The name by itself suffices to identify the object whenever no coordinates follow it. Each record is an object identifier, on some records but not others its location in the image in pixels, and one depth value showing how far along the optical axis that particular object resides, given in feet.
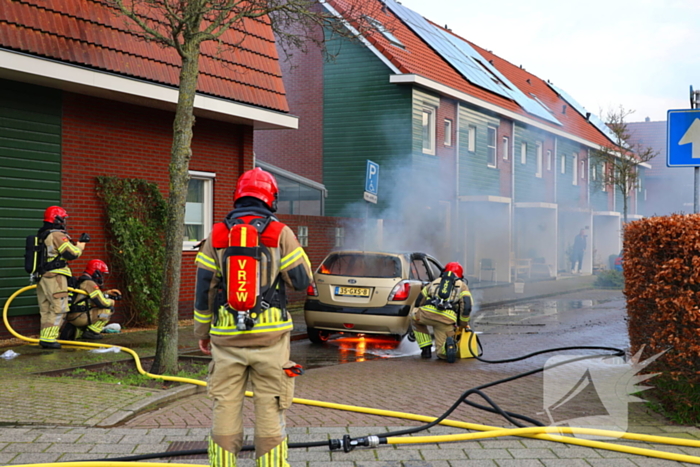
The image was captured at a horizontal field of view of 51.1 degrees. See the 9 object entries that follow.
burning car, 33.40
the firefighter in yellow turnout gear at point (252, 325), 13.34
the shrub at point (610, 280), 79.03
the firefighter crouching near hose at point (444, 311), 30.45
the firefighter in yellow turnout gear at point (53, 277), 30.76
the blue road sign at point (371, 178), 48.91
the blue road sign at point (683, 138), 24.45
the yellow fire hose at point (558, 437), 16.21
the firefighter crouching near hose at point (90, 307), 33.42
